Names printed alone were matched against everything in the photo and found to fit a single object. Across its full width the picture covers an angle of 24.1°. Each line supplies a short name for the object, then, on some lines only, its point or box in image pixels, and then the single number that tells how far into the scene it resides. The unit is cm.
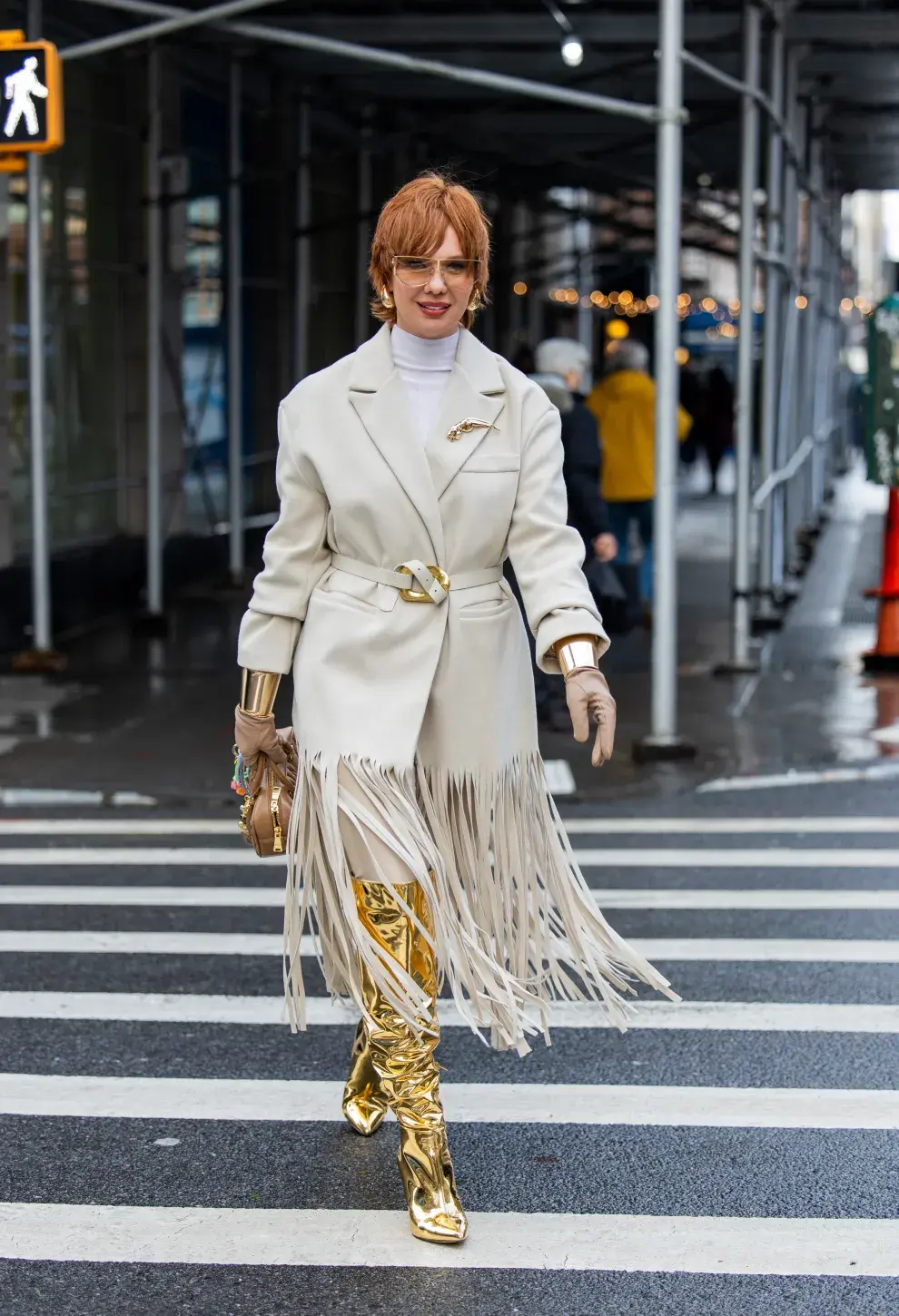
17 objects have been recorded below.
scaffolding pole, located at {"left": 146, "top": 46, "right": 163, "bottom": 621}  1433
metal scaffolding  973
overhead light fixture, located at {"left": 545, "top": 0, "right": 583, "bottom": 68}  1222
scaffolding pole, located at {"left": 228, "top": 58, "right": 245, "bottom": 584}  1641
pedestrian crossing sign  1042
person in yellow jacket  1445
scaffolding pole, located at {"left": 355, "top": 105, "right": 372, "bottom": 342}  2075
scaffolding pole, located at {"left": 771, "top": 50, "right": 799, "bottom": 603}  1545
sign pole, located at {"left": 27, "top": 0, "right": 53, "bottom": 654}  1215
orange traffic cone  1253
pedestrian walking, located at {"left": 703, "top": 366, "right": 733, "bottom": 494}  2870
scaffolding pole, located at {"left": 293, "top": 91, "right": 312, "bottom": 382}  1822
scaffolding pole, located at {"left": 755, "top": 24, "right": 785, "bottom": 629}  1384
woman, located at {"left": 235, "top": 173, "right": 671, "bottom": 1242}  422
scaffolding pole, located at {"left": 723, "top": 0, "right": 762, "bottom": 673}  1225
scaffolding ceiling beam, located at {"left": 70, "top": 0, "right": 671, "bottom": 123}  969
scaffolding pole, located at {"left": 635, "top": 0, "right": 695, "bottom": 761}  966
